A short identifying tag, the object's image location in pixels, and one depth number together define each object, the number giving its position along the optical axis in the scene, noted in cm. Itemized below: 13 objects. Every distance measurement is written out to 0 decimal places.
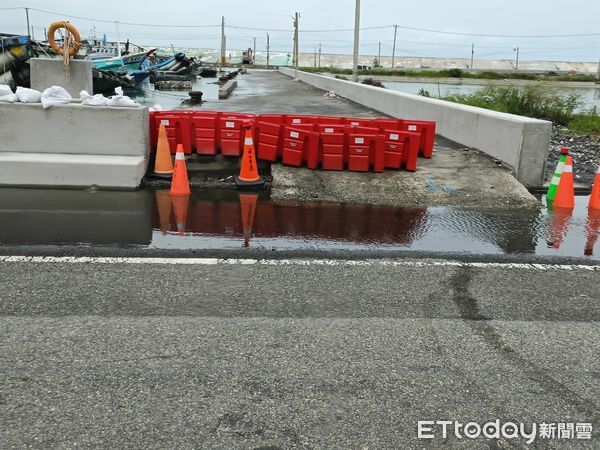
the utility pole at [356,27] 2909
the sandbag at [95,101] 850
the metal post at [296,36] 5550
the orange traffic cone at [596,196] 798
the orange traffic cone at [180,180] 799
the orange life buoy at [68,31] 1053
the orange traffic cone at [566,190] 798
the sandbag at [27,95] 838
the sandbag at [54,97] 829
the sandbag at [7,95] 839
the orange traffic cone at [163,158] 862
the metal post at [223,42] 8900
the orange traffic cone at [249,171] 840
